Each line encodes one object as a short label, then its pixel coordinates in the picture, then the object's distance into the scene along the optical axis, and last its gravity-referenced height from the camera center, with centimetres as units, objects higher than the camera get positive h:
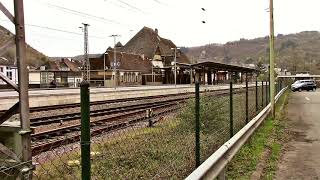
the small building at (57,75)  7213 +2
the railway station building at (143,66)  9088 +163
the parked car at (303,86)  6898 -208
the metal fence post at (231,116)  955 -87
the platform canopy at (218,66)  5647 +89
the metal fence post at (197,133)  693 -87
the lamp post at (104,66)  8823 +144
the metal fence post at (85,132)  358 -44
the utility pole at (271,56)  2175 +74
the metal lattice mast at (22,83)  521 -8
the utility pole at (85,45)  6121 +380
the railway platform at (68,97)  2545 -165
